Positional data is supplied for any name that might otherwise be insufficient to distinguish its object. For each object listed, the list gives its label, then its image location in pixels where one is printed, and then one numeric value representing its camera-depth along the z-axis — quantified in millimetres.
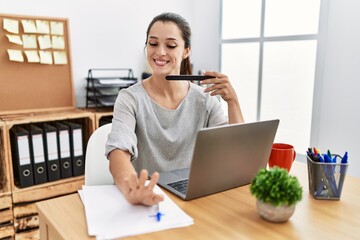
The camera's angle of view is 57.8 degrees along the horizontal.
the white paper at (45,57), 2072
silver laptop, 801
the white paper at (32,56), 2023
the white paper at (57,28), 2098
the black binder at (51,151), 1886
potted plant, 724
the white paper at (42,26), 2047
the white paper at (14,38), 1958
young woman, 1235
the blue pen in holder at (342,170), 885
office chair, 1177
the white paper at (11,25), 1936
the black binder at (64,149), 1931
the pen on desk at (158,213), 753
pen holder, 889
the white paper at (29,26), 1999
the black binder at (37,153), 1837
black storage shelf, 2186
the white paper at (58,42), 2111
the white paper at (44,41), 2061
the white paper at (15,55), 1969
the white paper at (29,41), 2014
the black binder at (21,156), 1793
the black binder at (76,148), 1976
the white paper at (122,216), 702
